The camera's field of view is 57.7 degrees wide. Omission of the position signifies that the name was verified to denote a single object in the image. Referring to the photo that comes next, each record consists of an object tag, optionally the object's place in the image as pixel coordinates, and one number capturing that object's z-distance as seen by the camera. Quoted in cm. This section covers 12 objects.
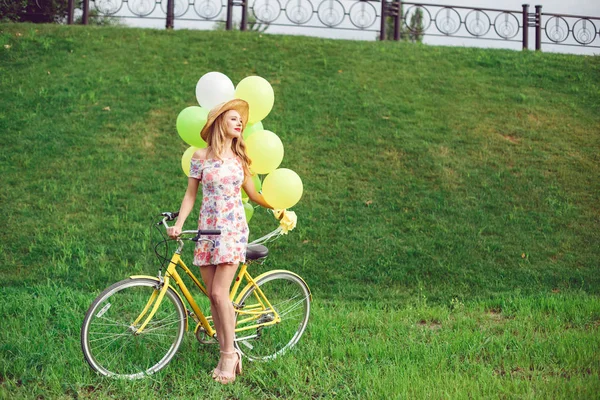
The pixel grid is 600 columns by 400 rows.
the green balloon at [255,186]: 423
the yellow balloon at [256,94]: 406
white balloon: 409
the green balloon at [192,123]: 404
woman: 370
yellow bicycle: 365
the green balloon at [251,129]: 421
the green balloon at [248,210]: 436
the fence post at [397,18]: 1362
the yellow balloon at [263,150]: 398
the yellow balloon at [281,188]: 401
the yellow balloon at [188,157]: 428
